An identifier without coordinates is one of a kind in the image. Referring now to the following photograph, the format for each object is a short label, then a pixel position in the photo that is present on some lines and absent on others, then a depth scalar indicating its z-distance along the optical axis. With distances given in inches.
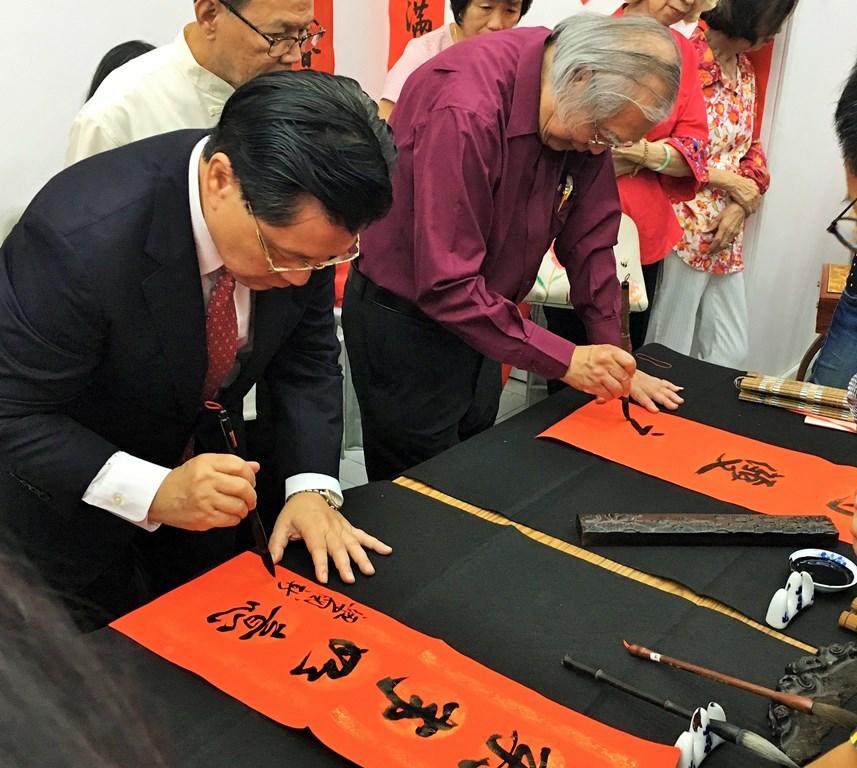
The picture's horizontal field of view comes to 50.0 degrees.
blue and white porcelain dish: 48.0
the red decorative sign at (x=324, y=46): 121.4
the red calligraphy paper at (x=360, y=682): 36.3
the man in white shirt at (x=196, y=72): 66.5
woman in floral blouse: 107.1
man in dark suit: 42.6
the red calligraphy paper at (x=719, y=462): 56.4
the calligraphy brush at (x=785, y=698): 36.6
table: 37.6
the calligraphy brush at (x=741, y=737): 35.7
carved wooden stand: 37.0
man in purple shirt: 61.0
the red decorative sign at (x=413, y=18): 129.3
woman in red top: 98.8
